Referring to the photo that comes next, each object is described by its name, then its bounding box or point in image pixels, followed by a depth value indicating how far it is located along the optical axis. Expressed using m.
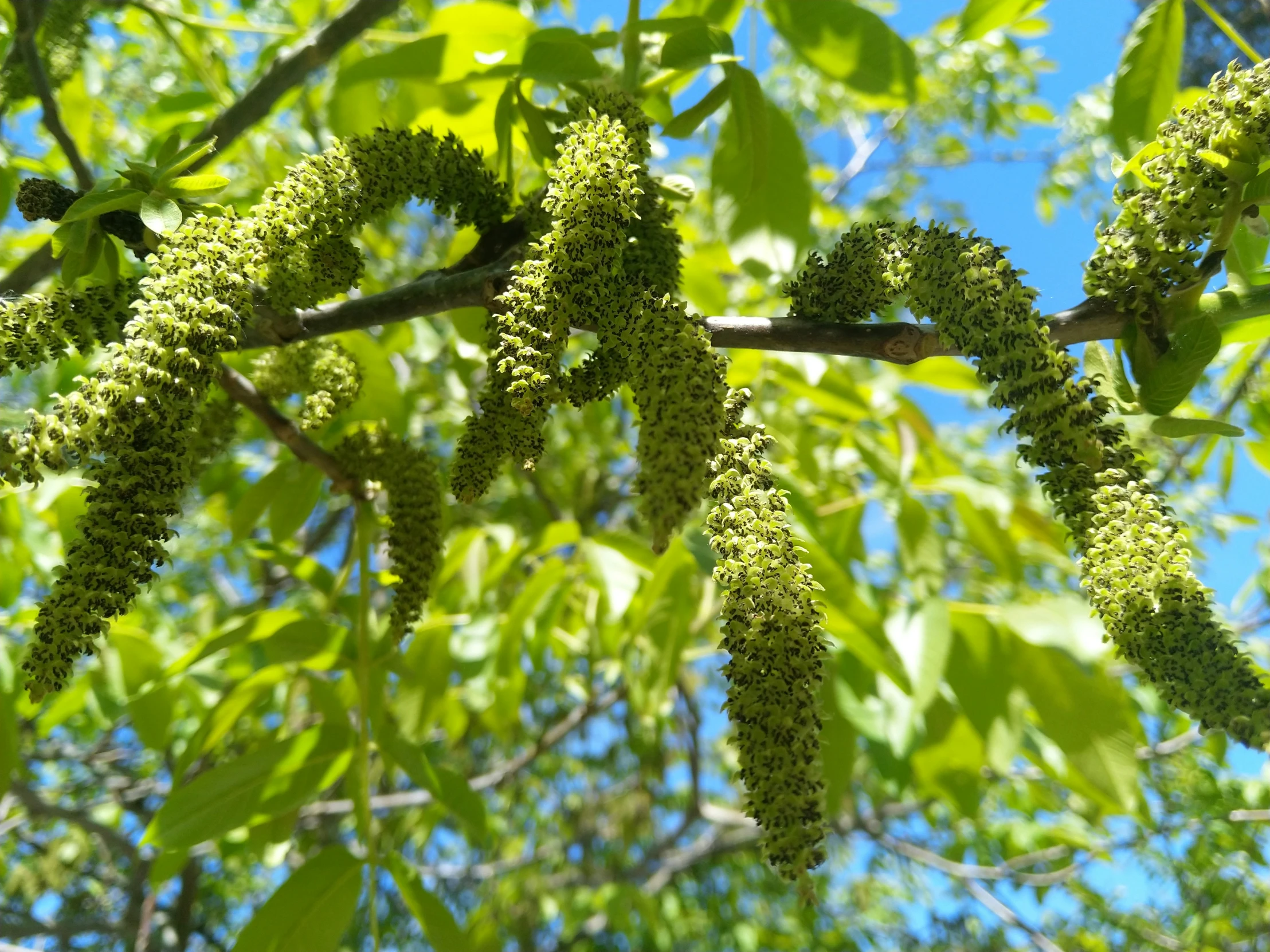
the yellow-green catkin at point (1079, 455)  0.17
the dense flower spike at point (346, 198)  0.21
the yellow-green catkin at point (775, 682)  0.17
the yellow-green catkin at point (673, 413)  0.18
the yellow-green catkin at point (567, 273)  0.18
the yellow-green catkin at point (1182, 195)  0.19
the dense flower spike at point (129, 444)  0.17
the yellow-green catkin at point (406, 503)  0.26
